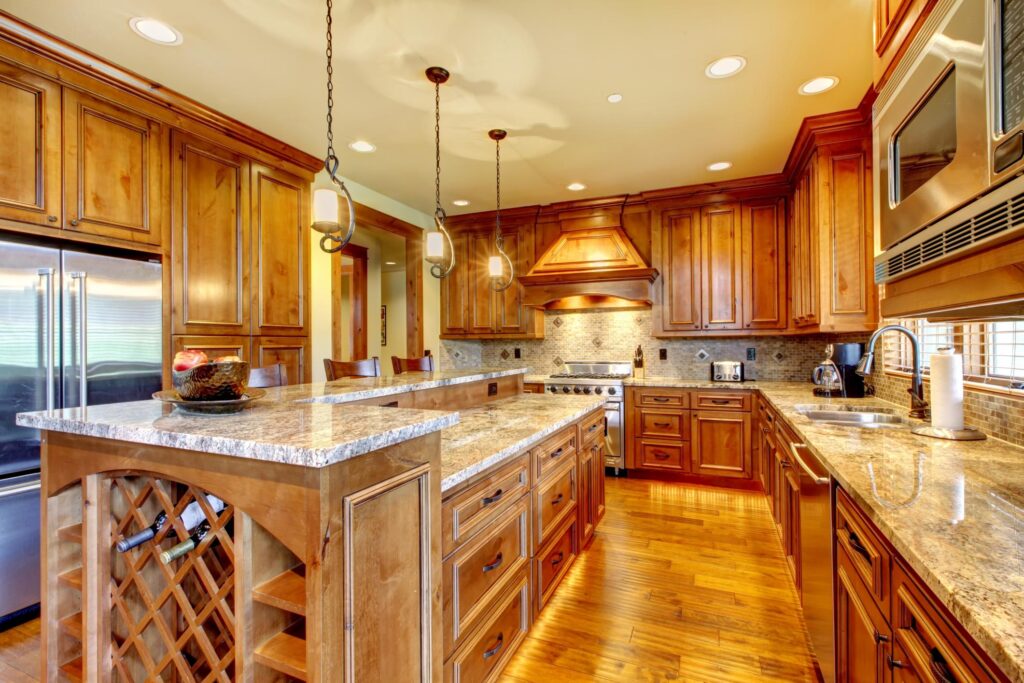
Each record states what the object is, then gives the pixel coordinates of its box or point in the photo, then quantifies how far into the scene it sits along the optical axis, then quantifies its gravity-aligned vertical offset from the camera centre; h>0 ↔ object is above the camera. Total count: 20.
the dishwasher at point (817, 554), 1.53 -0.79
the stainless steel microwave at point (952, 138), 0.70 +0.37
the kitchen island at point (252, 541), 0.92 -0.45
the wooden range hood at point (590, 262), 4.42 +0.78
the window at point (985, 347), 1.68 -0.03
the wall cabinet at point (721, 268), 4.09 +0.67
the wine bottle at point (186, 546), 1.03 -0.45
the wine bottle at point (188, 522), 1.10 -0.42
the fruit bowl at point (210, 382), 1.18 -0.09
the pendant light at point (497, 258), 3.16 +0.60
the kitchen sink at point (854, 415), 2.25 -0.38
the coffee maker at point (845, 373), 2.92 -0.21
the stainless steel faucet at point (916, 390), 1.97 -0.22
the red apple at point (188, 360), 1.23 -0.04
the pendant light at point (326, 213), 2.17 +0.62
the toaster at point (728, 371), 4.29 -0.28
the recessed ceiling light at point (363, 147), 3.29 +1.42
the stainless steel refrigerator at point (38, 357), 2.05 -0.05
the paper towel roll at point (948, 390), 1.67 -0.19
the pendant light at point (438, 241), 2.80 +0.63
